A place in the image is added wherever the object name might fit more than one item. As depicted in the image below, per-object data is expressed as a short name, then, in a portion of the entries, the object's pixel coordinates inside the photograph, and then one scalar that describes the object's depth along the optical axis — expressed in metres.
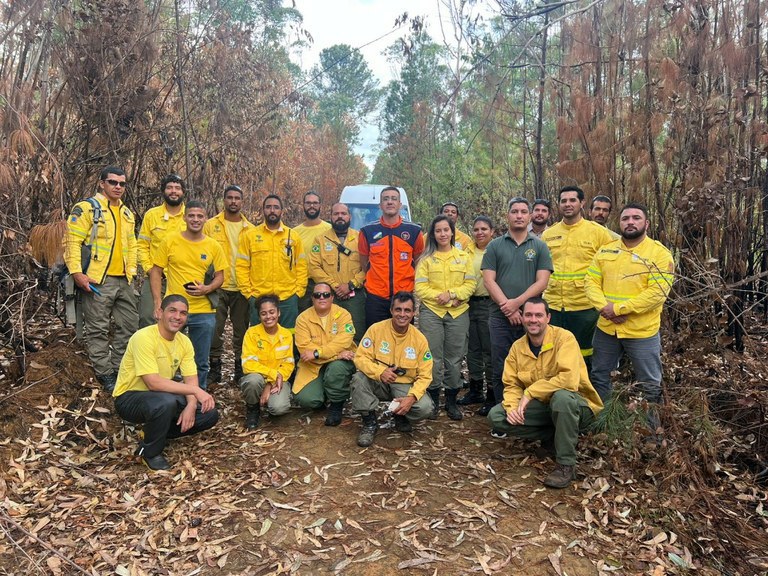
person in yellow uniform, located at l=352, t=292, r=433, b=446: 4.27
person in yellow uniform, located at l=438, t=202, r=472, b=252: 5.13
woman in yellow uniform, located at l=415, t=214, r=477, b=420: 4.67
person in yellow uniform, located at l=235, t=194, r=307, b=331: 5.08
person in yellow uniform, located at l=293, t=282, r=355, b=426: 4.57
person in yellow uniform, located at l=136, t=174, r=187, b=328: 4.91
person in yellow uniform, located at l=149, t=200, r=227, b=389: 4.69
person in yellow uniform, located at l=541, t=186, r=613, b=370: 4.52
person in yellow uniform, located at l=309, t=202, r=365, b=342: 5.28
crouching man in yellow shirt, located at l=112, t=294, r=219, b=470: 3.80
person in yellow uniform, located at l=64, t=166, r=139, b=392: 4.25
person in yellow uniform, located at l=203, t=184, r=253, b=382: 5.28
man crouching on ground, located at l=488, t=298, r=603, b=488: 3.57
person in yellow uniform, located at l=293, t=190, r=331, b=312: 5.51
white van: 9.80
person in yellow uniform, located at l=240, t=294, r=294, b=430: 4.51
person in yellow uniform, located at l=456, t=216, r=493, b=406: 5.04
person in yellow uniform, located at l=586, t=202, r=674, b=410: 3.87
